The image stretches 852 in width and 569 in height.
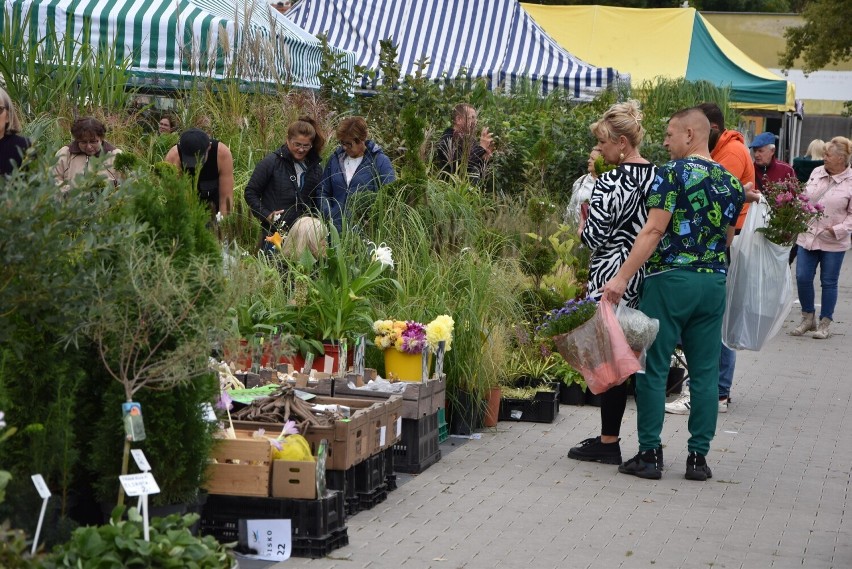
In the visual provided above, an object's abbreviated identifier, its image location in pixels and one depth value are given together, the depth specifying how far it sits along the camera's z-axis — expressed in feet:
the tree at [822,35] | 117.08
